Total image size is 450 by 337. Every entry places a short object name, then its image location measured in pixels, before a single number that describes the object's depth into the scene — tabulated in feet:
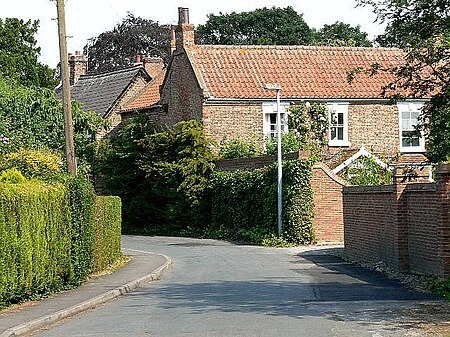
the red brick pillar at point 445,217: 64.75
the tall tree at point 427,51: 56.13
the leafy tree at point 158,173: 148.05
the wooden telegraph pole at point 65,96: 87.35
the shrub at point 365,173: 133.39
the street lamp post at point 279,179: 122.42
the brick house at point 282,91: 150.20
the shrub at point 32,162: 101.09
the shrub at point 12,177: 68.32
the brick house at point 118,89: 192.34
